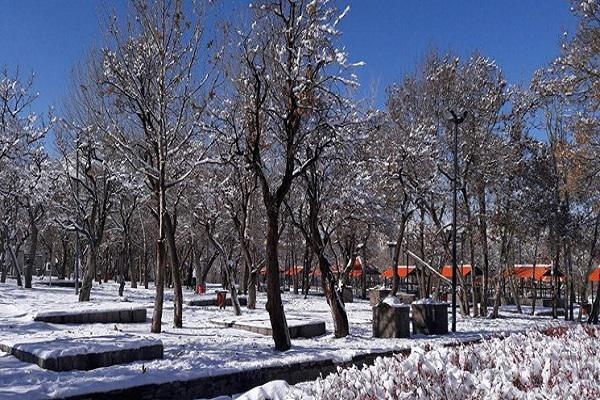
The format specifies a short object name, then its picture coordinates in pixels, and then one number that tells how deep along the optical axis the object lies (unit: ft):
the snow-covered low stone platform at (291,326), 50.21
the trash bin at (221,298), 78.48
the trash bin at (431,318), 55.98
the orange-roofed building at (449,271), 137.49
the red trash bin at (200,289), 113.29
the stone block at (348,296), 106.15
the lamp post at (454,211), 63.67
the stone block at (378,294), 92.09
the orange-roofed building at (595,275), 128.98
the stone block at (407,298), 83.30
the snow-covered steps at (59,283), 114.49
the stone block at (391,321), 50.70
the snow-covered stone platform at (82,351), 29.60
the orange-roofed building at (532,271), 135.68
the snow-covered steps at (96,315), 49.34
